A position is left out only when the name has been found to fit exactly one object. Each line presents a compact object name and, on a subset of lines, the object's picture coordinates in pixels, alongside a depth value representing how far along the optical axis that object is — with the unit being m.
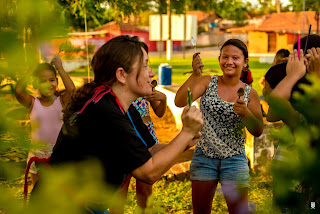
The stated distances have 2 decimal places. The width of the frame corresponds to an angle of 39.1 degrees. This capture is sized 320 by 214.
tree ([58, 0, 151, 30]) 5.62
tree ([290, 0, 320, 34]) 14.59
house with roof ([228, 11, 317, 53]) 44.31
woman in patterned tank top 3.29
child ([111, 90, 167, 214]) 3.83
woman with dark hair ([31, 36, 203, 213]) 1.88
